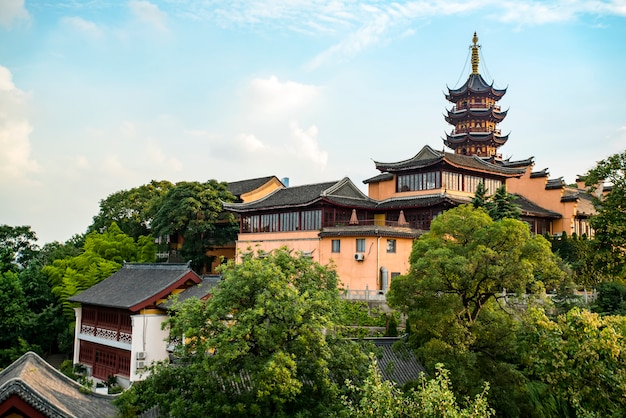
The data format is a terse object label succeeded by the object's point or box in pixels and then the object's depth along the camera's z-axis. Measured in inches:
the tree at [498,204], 1130.0
